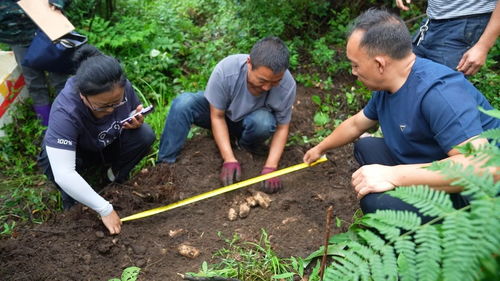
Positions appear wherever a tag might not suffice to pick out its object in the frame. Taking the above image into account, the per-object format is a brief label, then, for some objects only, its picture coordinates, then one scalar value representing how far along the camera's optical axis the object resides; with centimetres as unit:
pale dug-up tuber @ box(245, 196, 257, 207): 296
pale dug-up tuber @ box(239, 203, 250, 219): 288
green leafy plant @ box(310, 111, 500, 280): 89
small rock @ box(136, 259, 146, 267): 251
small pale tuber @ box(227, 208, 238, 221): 287
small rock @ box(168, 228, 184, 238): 275
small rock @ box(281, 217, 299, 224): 281
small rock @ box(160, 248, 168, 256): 259
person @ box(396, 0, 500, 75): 253
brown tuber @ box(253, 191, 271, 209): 296
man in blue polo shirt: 186
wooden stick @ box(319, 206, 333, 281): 133
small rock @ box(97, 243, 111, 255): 255
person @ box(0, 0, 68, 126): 353
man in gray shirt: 313
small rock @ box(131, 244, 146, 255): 258
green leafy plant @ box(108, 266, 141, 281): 232
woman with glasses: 245
